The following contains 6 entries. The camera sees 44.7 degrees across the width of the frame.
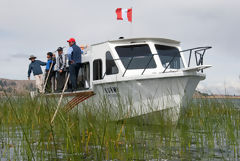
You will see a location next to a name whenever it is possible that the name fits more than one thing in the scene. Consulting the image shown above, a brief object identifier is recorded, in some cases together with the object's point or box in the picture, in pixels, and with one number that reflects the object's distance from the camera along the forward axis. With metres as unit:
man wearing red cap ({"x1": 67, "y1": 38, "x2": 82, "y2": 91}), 10.20
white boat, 7.95
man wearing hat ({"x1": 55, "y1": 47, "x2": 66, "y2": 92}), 11.44
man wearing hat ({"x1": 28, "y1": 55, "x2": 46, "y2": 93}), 12.42
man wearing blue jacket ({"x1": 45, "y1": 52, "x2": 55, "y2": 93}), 11.88
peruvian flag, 12.38
